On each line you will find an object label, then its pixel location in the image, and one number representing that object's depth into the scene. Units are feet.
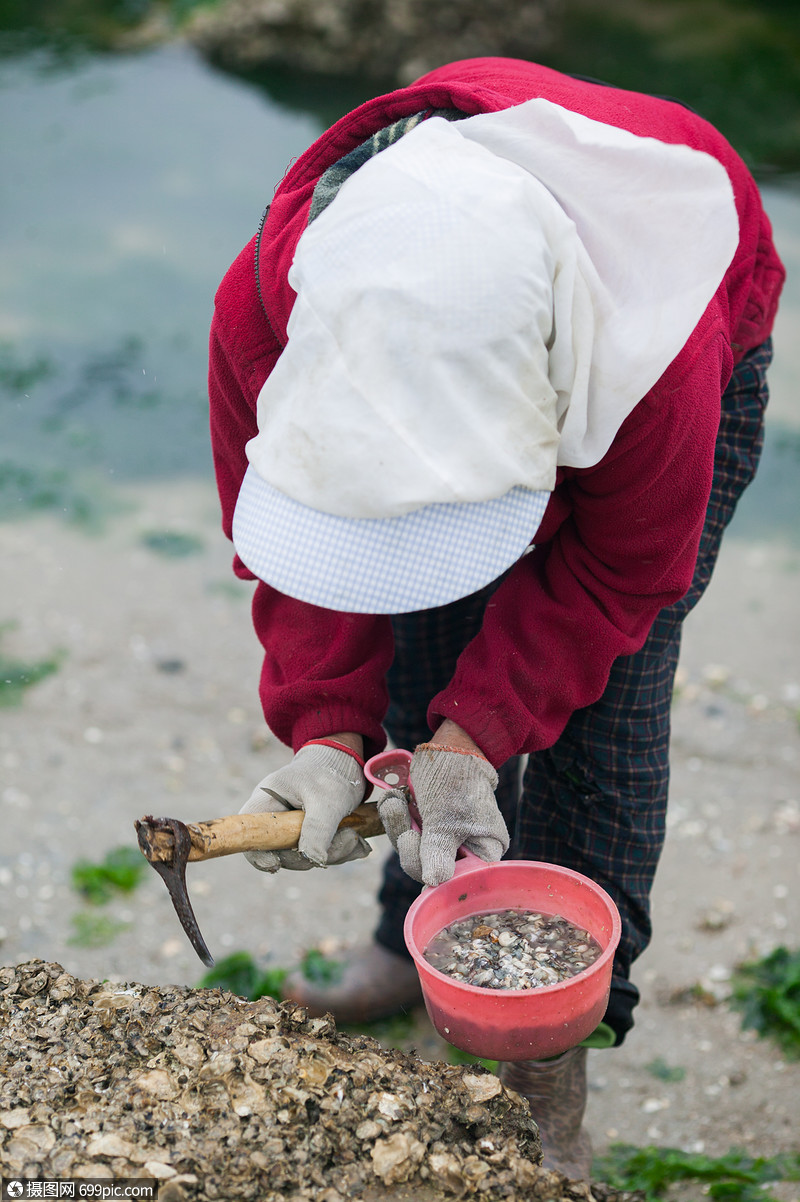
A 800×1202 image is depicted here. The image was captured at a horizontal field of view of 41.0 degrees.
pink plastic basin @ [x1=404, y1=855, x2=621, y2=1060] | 5.29
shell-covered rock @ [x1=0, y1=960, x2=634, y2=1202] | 4.63
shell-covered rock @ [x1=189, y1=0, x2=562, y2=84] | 25.13
